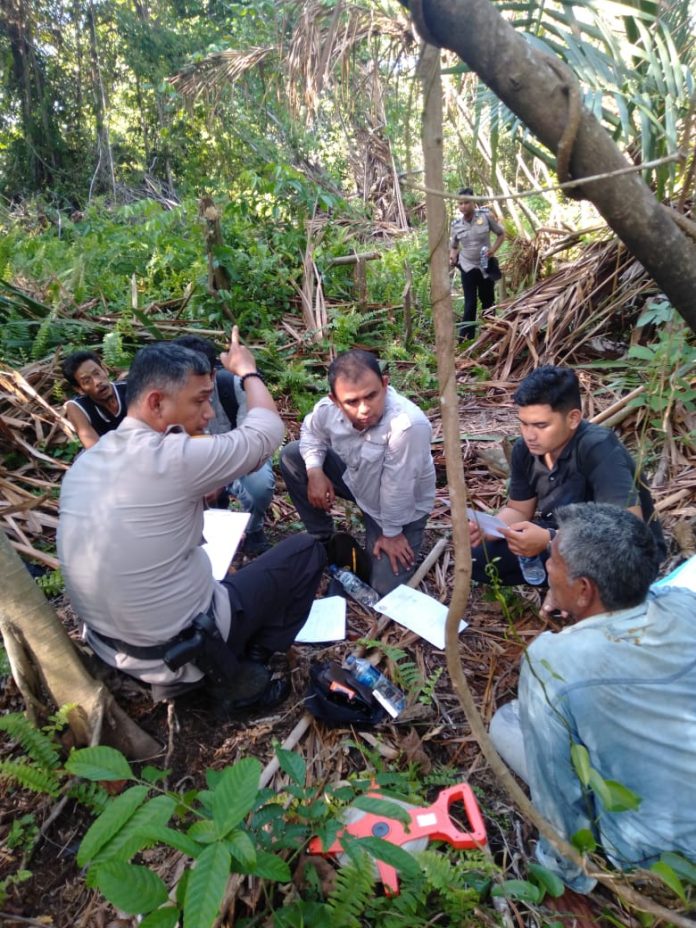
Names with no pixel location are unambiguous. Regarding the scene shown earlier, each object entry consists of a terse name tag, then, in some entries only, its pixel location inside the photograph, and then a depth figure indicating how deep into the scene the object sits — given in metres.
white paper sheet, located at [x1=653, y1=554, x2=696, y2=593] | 2.56
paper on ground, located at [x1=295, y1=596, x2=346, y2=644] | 3.06
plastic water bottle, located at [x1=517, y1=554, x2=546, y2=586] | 3.06
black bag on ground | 2.44
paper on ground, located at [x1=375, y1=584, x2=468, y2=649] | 2.98
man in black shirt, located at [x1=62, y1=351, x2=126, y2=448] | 3.69
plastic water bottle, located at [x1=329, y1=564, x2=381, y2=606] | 3.37
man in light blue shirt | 1.64
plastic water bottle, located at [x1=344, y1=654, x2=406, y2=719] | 2.51
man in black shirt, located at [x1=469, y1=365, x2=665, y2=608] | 2.71
